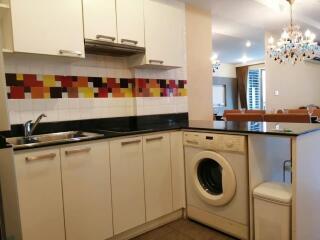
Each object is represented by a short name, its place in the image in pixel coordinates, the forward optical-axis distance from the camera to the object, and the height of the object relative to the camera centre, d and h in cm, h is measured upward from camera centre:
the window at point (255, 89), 908 +34
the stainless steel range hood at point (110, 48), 205 +49
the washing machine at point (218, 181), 188 -65
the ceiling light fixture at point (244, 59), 809 +134
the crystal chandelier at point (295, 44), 382 +80
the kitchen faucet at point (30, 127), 191 -14
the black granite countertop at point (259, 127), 168 -22
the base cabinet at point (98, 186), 156 -58
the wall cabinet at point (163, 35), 239 +66
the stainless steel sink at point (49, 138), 168 -23
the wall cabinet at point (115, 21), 200 +70
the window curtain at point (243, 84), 905 +57
